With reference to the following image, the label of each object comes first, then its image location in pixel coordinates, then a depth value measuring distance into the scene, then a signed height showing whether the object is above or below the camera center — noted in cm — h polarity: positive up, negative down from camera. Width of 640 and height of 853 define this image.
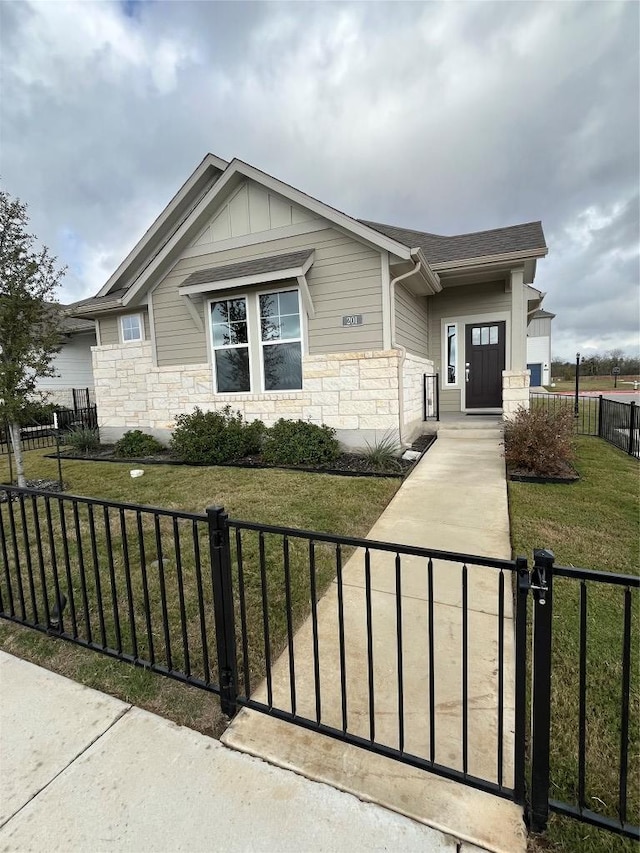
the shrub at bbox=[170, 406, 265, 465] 827 -97
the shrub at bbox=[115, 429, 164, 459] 955 -120
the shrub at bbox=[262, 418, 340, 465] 752 -106
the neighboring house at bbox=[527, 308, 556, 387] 3158 +217
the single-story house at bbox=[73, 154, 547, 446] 766 +156
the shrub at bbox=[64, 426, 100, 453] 1038 -111
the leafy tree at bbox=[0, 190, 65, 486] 591 +126
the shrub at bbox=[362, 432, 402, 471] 693 -120
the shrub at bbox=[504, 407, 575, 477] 620 -102
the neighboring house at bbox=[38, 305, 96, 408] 1656 +122
